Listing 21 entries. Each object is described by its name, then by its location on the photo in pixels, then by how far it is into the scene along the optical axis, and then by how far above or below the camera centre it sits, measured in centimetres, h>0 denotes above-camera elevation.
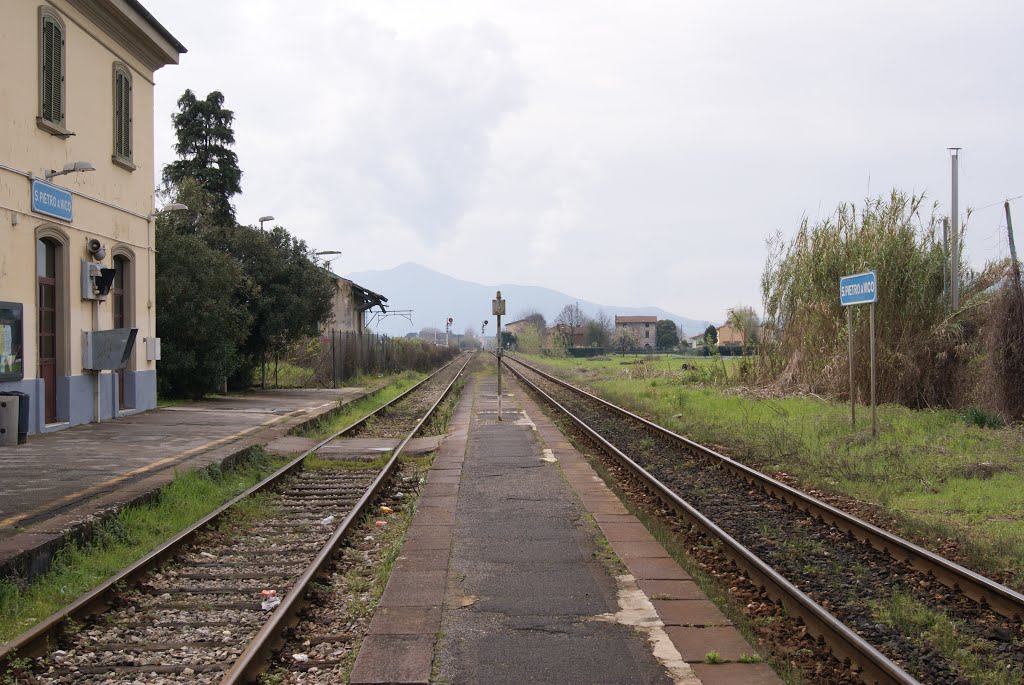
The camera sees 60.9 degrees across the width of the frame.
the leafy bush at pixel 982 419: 1436 -118
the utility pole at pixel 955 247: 1742 +205
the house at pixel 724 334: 12784 +255
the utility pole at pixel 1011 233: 1564 +212
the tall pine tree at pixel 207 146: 3619 +888
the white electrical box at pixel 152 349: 1827 +17
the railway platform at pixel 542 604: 469 -168
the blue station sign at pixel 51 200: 1370 +256
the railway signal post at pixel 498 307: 1833 +98
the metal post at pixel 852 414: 1421 -108
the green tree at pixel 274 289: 2698 +214
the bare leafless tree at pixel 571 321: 11431 +498
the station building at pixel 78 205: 1320 +264
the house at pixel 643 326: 16670 +501
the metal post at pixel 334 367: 3111 -43
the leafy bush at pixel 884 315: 1739 +76
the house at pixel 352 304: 4412 +292
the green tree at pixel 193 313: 2120 +107
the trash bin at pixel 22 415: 1217 -80
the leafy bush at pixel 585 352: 10544 +2
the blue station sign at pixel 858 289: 1312 +95
